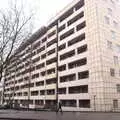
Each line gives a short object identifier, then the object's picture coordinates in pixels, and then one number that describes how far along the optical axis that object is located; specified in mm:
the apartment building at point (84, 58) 20331
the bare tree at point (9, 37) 9281
